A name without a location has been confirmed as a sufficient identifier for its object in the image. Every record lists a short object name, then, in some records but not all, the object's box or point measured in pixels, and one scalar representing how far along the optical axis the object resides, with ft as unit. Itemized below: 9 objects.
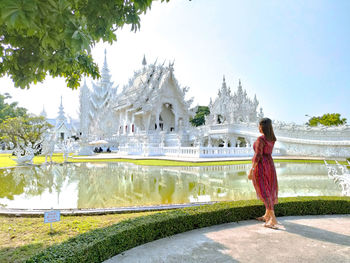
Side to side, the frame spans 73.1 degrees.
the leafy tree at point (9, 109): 134.92
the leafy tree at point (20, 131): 87.66
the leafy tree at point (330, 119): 138.72
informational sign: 10.52
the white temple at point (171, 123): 66.54
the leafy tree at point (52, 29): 5.85
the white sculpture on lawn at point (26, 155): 46.96
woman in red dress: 12.68
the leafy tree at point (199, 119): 172.65
